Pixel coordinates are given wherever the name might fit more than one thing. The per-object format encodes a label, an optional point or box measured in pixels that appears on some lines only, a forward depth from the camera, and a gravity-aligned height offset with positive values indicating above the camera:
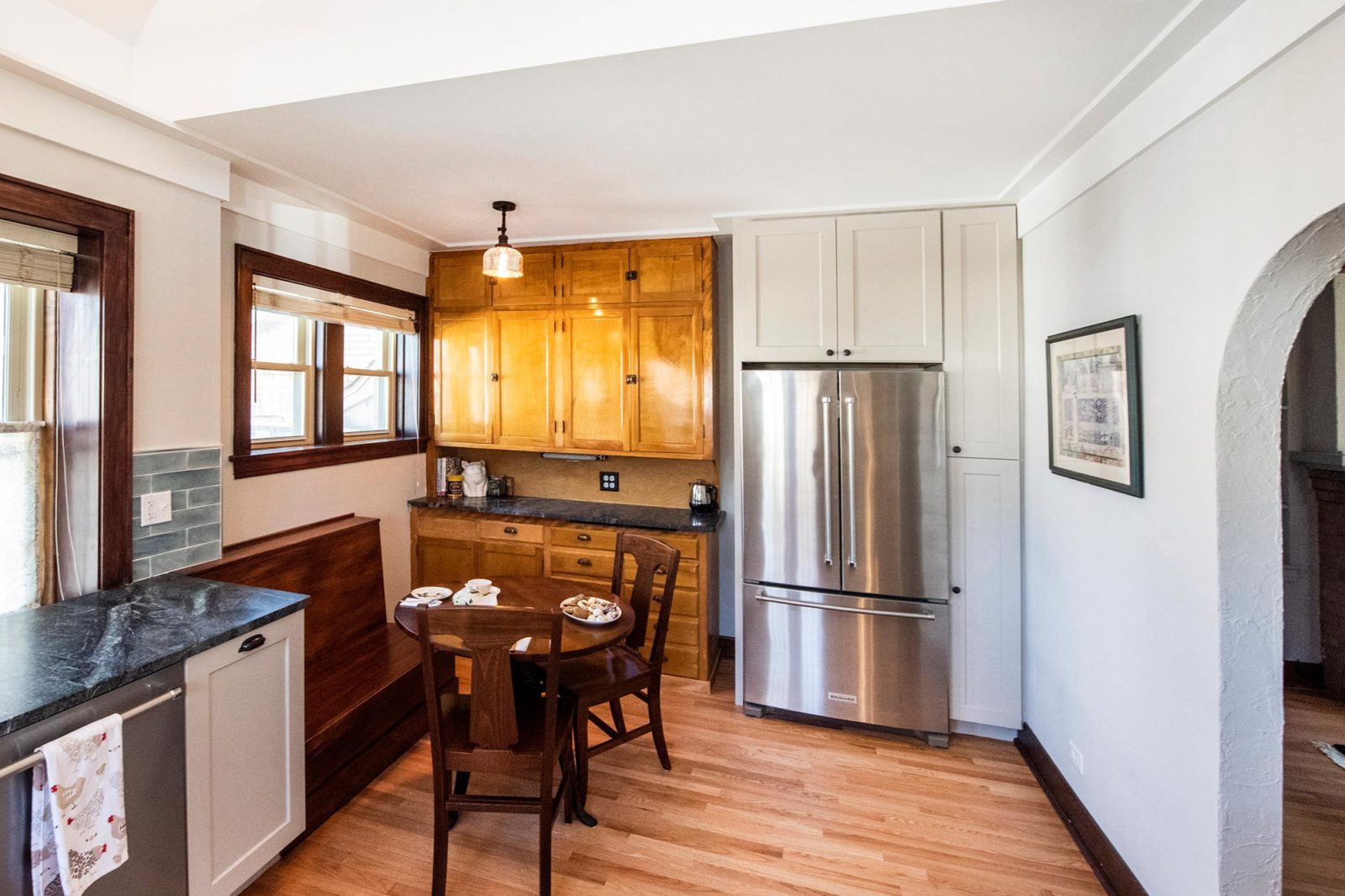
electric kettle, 3.33 -0.32
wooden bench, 2.07 -0.99
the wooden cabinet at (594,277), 3.23 +1.05
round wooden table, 1.86 -0.65
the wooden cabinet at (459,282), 3.51 +1.11
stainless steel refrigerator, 2.55 -0.49
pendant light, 2.43 +0.85
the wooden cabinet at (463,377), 3.54 +0.49
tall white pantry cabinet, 2.56 +0.46
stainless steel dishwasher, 1.16 -0.84
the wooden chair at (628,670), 2.09 -0.92
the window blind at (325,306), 2.63 +0.80
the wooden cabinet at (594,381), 3.26 +0.42
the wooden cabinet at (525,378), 3.40 +0.46
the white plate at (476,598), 2.18 -0.62
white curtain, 1.73 -0.21
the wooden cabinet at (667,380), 3.13 +0.41
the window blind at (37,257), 1.66 +0.63
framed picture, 1.69 +0.14
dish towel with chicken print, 1.17 -0.82
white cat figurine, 3.75 -0.21
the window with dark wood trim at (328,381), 2.52 +0.41
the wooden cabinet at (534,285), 3.36 +1.04
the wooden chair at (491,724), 1.62 -0.88
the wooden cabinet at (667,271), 3.11 +1.05
